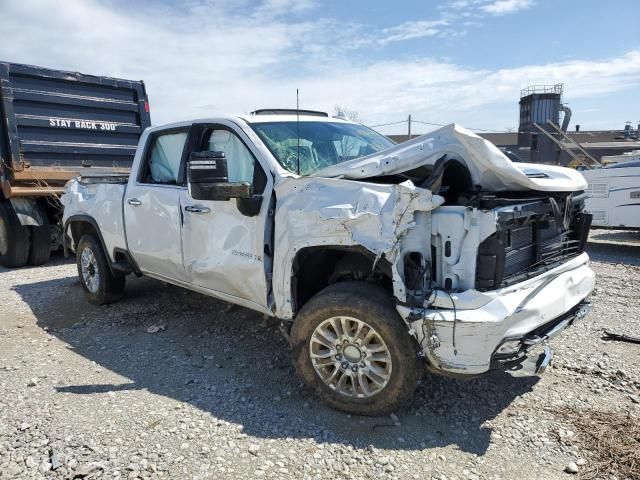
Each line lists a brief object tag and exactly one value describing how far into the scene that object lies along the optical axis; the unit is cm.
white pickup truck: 288
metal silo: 4216
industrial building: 3444
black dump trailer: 781
